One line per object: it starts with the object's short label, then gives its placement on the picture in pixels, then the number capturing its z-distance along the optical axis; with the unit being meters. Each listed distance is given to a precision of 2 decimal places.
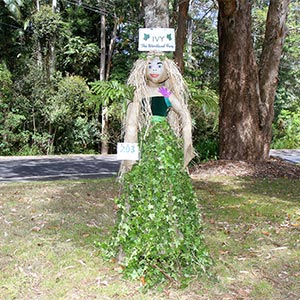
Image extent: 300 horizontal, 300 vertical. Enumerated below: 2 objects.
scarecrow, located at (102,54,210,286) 3.15
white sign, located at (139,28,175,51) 3.31
